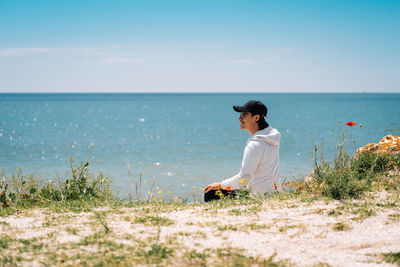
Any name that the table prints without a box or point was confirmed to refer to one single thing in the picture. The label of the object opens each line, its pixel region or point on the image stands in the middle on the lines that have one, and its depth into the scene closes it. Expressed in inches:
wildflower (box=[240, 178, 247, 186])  209.9
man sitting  208.8
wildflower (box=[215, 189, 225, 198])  218.0
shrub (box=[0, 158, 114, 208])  229.8
